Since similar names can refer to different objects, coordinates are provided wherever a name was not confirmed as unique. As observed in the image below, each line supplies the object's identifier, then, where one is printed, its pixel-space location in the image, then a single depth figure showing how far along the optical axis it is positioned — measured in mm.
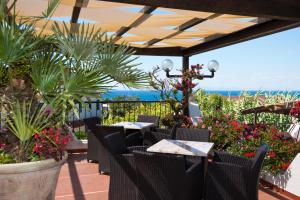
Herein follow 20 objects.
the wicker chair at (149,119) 6298
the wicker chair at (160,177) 2621
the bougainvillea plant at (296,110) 4490
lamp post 7238
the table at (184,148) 3223
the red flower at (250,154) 4194
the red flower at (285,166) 3995
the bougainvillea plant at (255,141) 4160
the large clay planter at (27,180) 2312
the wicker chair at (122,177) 3072
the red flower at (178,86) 7102
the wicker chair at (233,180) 2861
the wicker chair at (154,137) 4355
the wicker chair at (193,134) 4271
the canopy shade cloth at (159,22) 4777
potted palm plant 2371
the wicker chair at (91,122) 5323
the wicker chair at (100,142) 4641
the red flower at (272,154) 4074
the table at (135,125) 5461
